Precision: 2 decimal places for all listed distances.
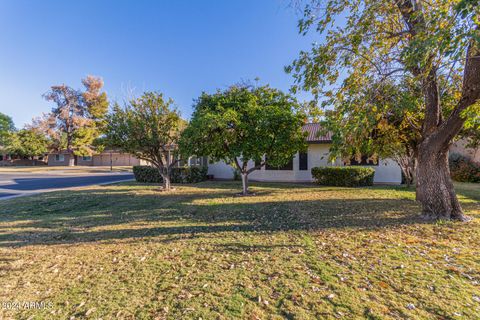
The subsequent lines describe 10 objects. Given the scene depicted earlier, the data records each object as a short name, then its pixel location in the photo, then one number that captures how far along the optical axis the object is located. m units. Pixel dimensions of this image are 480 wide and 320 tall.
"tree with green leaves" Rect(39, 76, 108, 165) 35.22
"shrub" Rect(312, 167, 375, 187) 12.81
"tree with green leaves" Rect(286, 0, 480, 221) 5.22
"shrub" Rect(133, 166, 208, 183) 15.57
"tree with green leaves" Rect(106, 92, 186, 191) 10.89
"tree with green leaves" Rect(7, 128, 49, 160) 39.22
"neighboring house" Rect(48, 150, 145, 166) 42.88
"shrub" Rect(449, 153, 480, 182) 14.46
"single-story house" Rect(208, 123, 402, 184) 14.17
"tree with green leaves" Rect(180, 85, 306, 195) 8.73
